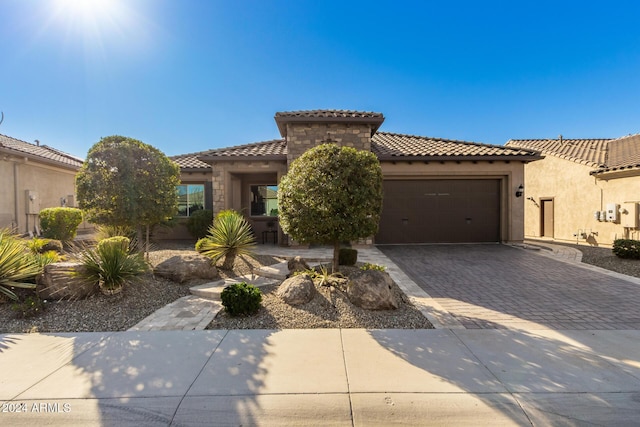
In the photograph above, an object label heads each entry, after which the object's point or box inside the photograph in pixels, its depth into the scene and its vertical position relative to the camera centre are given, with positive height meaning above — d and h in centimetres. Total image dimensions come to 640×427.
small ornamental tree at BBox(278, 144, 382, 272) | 509 +25
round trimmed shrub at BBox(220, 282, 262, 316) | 466 -150
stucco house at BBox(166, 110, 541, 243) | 1109 +129
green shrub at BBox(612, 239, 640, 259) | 864 -125
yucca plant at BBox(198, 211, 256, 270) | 706 -80
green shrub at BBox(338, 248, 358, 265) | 641 -107
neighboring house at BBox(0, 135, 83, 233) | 1202 +139
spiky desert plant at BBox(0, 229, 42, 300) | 493 -103
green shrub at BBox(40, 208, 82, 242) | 1071 -45
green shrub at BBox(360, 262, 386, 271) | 575 -120
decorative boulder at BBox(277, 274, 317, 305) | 504 -148
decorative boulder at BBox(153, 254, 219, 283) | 636 -134
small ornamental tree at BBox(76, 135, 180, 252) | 647 +64
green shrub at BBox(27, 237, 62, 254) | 780 -103
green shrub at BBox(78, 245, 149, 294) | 518 -106
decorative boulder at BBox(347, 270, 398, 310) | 490 -146
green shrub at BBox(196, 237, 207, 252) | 775 -95
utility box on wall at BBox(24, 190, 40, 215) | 1280 +43
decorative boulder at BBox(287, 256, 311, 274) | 660 -132
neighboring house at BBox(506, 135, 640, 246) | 1235 +95
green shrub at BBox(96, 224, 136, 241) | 732 -54
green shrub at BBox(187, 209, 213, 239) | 1193 -49
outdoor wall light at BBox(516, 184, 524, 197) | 1180 +76
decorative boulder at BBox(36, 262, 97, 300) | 518 -134
